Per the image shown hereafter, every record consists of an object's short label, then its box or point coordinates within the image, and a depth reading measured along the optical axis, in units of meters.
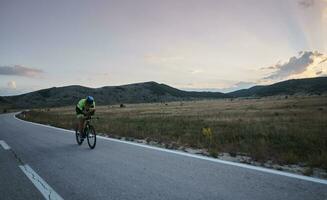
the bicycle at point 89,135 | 10.64
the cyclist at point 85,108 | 10.88
